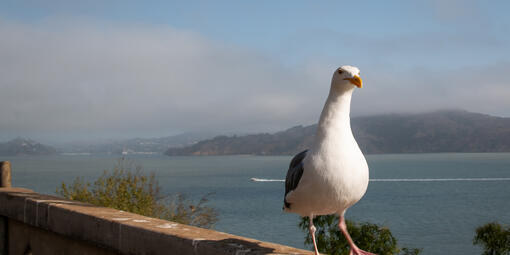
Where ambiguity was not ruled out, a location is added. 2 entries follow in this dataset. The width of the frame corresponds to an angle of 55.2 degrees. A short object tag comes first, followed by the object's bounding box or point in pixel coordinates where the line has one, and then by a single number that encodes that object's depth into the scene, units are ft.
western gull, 8.38
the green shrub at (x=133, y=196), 27.17
